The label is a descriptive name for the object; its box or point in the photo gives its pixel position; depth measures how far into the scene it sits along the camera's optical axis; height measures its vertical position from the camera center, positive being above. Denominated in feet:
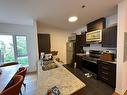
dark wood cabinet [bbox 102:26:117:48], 7.03 +0.98
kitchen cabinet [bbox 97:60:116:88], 6.83 -2.89
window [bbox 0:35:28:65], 10.16 -0.46
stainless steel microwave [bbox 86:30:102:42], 8.55 +1.34
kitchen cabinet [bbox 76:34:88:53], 11.83 +0.65
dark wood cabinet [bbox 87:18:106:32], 8.89 +2.97
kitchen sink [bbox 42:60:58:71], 4.95 -1.57
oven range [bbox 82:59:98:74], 9.17 -2.96
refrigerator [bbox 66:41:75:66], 12.46 -1.16
